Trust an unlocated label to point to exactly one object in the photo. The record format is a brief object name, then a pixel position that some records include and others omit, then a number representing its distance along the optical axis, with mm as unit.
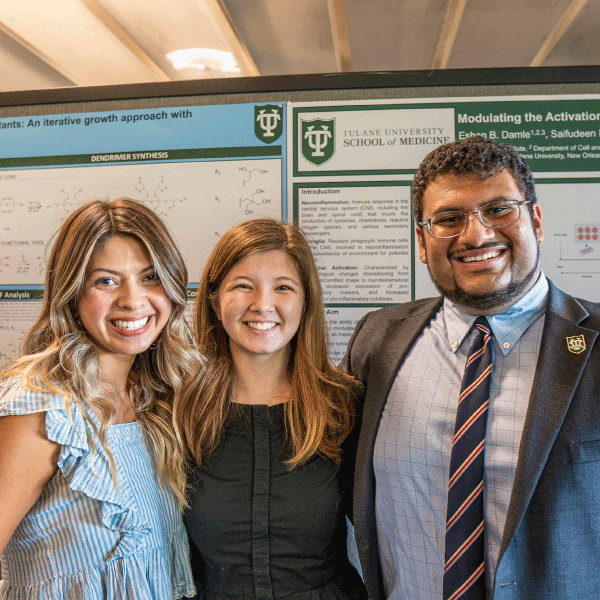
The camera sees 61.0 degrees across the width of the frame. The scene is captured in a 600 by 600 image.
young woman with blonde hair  1224
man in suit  1146
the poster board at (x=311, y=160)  1994
